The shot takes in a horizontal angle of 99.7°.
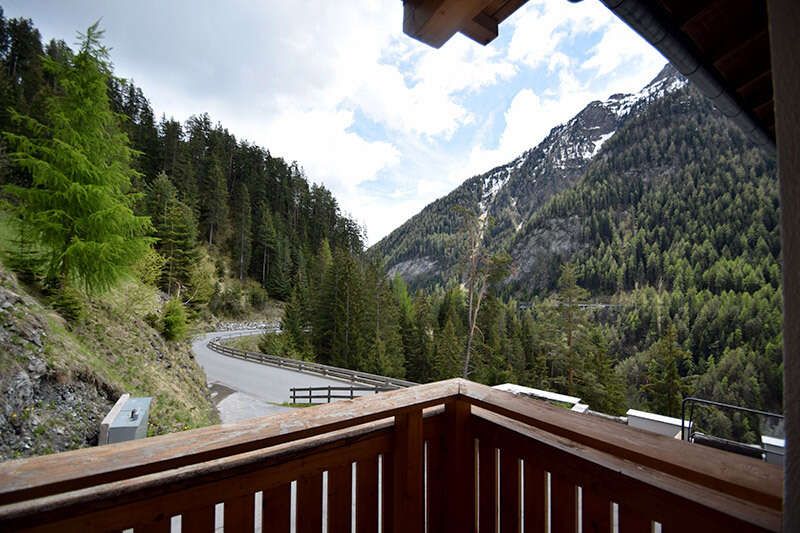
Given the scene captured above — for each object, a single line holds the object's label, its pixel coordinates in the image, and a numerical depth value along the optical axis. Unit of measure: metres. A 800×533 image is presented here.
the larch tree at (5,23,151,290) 7.08
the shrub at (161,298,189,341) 10.30
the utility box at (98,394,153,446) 4.32
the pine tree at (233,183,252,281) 32.53
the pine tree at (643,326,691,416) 18.92
